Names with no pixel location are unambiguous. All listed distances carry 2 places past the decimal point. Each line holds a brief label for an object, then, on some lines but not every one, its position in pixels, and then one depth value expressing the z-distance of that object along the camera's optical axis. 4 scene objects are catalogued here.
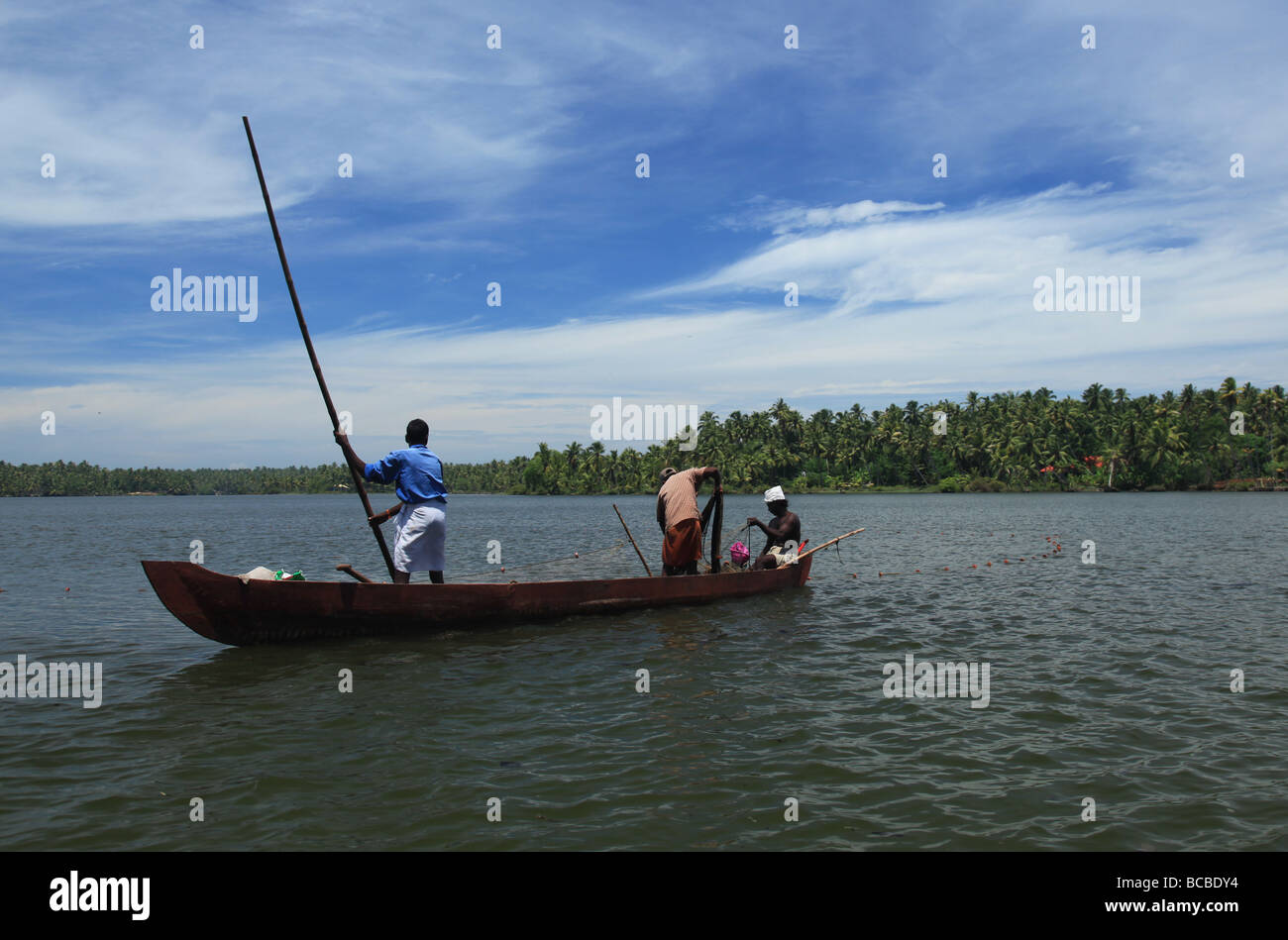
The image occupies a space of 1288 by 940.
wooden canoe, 9.82
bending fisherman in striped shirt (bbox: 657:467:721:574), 14.21
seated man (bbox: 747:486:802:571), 16.14
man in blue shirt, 10.34
